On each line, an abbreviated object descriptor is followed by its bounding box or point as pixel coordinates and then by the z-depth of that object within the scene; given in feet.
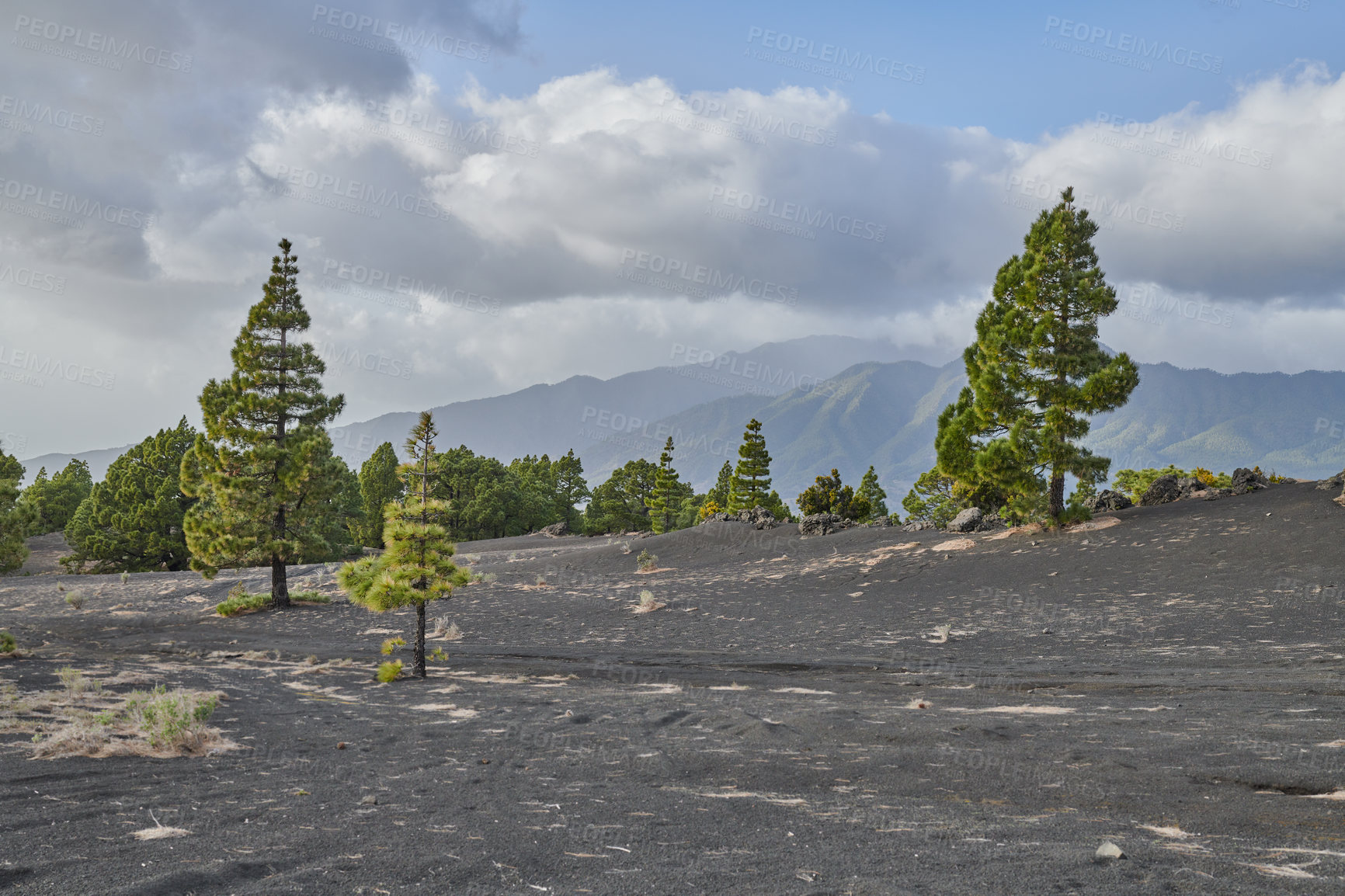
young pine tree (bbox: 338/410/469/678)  47.55
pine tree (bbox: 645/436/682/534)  208.74
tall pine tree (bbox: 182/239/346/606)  86.17
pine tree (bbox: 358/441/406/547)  195.11
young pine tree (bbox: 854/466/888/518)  224.74
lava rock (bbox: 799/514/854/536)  122.93
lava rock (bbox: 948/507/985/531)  106.52
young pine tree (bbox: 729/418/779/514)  194.59
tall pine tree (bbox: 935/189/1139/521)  92.27
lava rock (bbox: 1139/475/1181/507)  103.30
